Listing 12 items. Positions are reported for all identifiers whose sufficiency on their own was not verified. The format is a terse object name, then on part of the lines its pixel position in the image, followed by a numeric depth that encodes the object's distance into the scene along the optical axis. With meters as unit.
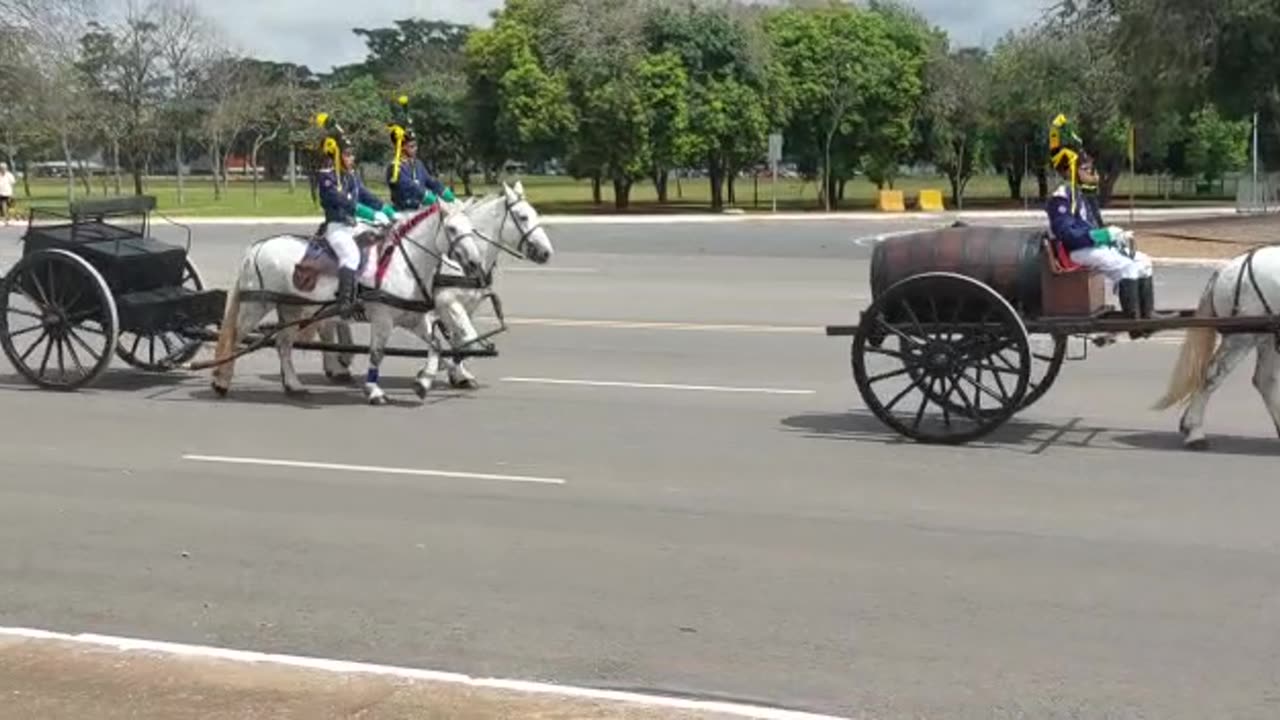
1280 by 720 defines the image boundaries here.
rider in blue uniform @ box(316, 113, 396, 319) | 13.04
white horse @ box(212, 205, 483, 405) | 13.05
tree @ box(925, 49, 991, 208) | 65.62
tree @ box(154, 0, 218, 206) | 74.12
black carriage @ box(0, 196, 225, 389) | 13.49
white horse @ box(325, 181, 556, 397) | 13.15
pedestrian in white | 48.10
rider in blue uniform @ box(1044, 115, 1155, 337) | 10.66
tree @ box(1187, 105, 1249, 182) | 78.00
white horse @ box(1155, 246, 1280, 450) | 10.61
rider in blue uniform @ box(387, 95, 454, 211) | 14.80
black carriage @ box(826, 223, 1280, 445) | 10.67
